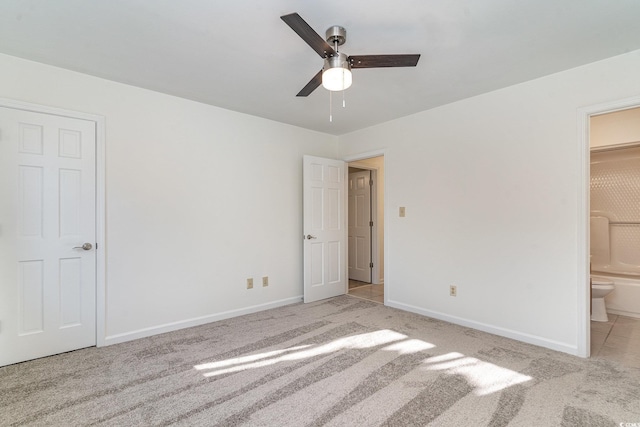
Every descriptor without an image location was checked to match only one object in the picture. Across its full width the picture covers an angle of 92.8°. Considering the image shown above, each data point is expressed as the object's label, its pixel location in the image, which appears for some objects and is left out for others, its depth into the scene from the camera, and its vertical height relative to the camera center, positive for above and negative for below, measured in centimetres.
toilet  348 -95
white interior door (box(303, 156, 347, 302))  422 -17
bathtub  362 -98
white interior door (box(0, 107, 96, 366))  243 -14
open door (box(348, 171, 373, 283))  557 -17
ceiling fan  183 +98
